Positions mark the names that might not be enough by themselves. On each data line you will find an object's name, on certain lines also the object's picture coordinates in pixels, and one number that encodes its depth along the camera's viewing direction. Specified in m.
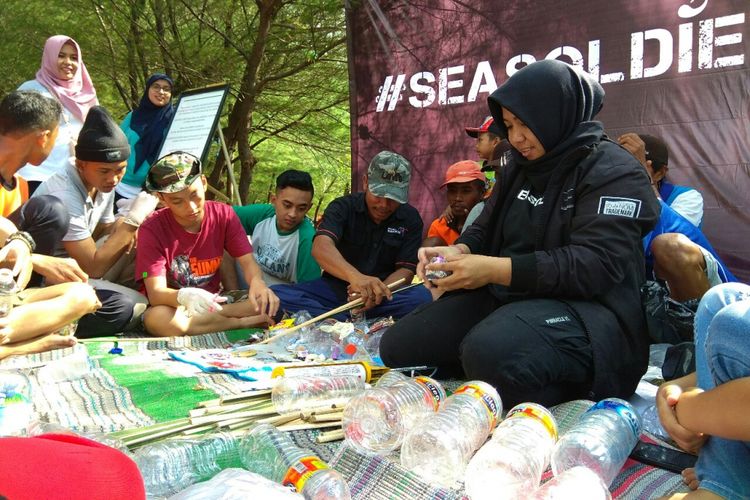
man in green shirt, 4.48
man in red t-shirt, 3.86
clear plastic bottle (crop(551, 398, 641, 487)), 1.77
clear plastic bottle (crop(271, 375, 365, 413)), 2.31
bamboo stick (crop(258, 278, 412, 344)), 3.60
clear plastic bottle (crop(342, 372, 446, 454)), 2.01
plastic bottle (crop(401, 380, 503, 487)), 1.83
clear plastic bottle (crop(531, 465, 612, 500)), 1.48
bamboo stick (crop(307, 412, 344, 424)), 2.17
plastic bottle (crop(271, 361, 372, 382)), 2.54
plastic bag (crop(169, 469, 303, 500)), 1.38
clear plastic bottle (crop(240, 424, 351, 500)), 1.53
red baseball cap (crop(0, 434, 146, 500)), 0.85
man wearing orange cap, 4.50
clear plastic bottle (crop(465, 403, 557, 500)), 1.65
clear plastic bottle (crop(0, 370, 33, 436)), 1.91
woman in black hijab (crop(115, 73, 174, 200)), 5.77
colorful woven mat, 1.81
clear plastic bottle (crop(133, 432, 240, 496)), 1.77
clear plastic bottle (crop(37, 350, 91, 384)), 2.83
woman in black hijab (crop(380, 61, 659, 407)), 2.29
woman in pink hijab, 5.23
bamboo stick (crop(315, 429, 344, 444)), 2.08
